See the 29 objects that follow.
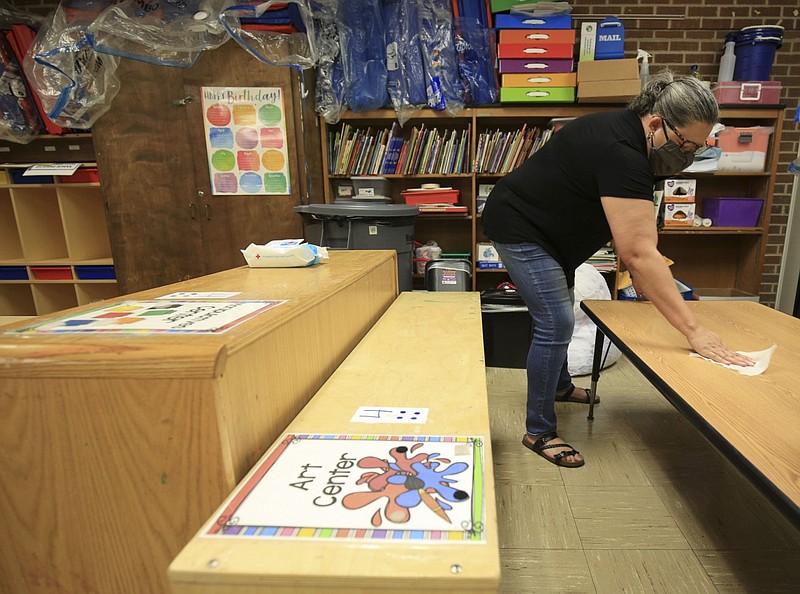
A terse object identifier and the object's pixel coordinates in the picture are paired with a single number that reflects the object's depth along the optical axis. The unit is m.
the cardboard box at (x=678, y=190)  2.85
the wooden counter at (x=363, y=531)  0.51
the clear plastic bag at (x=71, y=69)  2.26
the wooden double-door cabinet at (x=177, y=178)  2.55
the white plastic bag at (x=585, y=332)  2.48
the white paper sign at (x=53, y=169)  2.89
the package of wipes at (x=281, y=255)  1.47
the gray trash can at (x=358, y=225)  2.46
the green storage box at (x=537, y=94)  2.74
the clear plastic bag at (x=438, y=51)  2.69
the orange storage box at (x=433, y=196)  2.95
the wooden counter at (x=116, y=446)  0.63
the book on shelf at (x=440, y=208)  2.93
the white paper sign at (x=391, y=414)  0.85
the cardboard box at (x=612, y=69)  2.59
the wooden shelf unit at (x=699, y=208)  2.81
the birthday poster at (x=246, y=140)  2.57
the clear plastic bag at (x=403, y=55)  2.70
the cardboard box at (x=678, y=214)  2.88
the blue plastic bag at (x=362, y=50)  2.68
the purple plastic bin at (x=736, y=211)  2.92
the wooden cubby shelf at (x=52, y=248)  3.09
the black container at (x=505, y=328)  2.58
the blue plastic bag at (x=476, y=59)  2.72
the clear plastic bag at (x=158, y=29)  2.19
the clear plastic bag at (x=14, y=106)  2.76
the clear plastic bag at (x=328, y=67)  2.65
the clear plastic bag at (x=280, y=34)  2.34
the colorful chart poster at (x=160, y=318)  0.73
